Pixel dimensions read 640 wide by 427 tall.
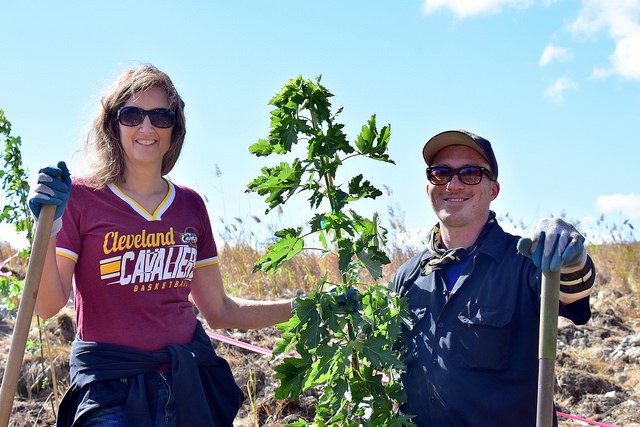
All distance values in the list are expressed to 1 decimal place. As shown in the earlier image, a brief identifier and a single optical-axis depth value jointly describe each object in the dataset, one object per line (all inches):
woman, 103.9
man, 107.2
